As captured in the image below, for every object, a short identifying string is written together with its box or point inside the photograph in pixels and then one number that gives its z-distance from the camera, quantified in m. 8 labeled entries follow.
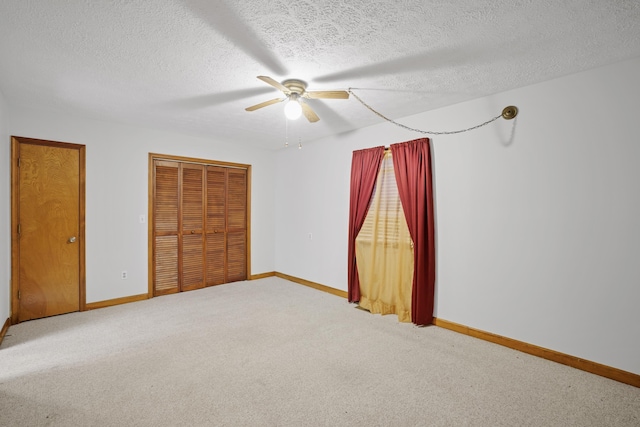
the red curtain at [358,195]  4.03
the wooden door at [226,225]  5.08
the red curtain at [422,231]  3.42
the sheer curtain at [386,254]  3.65
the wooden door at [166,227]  4.52
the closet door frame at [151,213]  4.41
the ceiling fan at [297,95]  2.57
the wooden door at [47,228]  3.46
